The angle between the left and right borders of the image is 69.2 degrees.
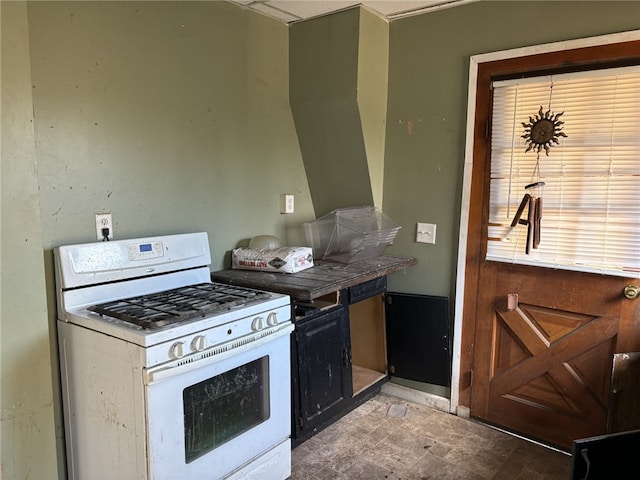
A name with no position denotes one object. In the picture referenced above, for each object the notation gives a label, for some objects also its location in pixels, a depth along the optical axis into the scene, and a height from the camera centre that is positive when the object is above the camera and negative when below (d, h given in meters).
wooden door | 2.22 -0.72
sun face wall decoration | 2.26 +0.28
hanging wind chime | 2.27 +0.20
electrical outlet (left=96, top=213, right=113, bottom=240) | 1.95 -0.17
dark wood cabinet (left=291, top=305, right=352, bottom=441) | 2.27 -0.94
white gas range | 1.58 -0.68
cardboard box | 2.37 -0.38
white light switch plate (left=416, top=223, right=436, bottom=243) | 2.74 -0.27
